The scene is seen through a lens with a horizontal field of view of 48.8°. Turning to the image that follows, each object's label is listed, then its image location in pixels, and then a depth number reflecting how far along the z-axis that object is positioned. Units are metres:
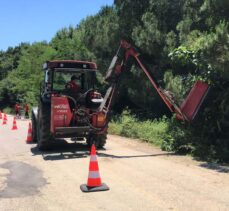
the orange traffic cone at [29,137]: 9.75
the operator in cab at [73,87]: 8.44
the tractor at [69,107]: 7.59
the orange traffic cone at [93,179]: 4.78
